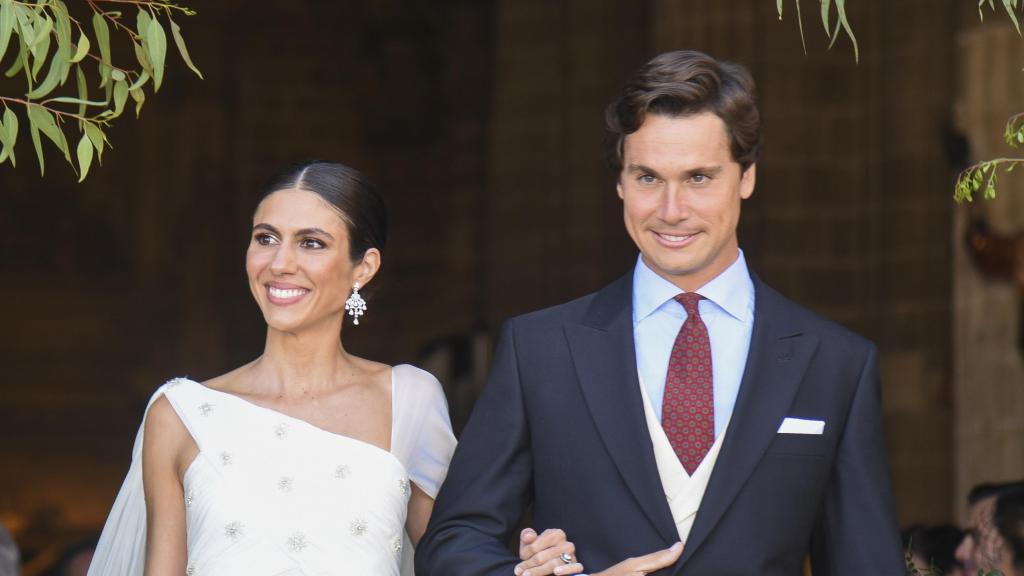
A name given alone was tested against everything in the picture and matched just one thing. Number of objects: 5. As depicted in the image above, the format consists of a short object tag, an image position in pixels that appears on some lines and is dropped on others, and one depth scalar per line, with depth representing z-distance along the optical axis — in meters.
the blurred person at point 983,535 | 9.44
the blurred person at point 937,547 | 10.41
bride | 7.18
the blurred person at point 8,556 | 8.95
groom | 6.41
